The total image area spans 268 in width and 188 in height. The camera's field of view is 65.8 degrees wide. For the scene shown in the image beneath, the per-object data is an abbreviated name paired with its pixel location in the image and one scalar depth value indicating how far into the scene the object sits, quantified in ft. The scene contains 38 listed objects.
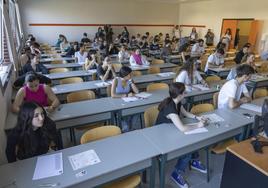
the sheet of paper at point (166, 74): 17.22
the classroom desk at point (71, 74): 17.07
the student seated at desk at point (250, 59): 18.68
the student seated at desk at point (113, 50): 30.74
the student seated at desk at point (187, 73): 13.51
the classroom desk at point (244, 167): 6.07
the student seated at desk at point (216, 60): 21.07
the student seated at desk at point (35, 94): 10.00
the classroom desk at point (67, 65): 21.39
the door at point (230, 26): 36.86
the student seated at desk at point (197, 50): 30.83
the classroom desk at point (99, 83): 13.51
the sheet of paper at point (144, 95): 12.10
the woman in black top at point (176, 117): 8.00
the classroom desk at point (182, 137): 7.06
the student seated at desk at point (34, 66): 16.57
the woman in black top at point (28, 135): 6.43
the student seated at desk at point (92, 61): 19.43
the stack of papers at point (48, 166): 5.74
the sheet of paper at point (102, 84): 14.53
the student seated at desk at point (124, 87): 12.03
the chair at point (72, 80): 15.09
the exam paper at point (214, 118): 8.97
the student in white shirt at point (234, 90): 10.16
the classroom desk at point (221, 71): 19.78
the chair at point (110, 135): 6.69
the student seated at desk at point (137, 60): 22.16
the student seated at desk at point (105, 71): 15.49
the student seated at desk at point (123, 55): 25.13
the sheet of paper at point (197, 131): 7.92
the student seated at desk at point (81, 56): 23.30
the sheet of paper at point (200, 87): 13.70
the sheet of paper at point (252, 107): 10.18
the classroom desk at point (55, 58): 24.67
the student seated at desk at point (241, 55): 22.62
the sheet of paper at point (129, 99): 11.51
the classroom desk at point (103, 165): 5.55
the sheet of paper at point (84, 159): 6.13
